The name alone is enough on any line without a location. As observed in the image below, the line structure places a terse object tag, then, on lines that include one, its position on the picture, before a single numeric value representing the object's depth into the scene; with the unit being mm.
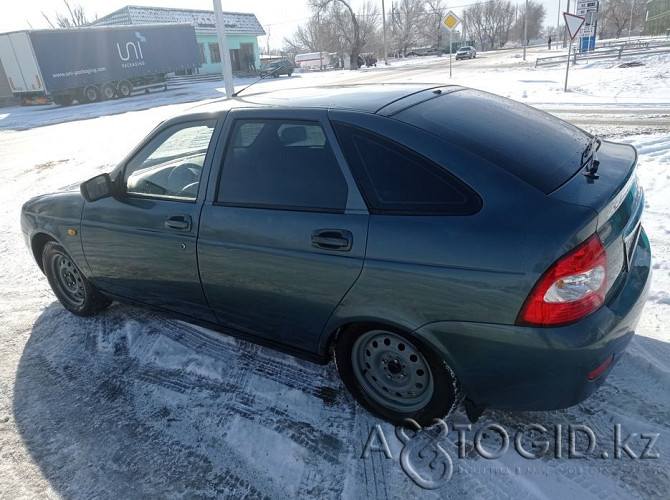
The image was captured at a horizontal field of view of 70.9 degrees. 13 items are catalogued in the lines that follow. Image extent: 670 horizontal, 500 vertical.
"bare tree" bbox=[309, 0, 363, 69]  52125
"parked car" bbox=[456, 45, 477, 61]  51312
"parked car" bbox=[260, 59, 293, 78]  38369
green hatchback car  2006
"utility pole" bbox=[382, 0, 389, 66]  54528
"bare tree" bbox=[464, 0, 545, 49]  100375
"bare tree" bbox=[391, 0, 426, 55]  78438
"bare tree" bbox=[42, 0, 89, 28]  66000
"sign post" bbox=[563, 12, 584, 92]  14727
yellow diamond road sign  23234
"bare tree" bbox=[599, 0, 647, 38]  82238
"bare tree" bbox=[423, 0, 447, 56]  83938
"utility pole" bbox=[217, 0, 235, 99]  12726
